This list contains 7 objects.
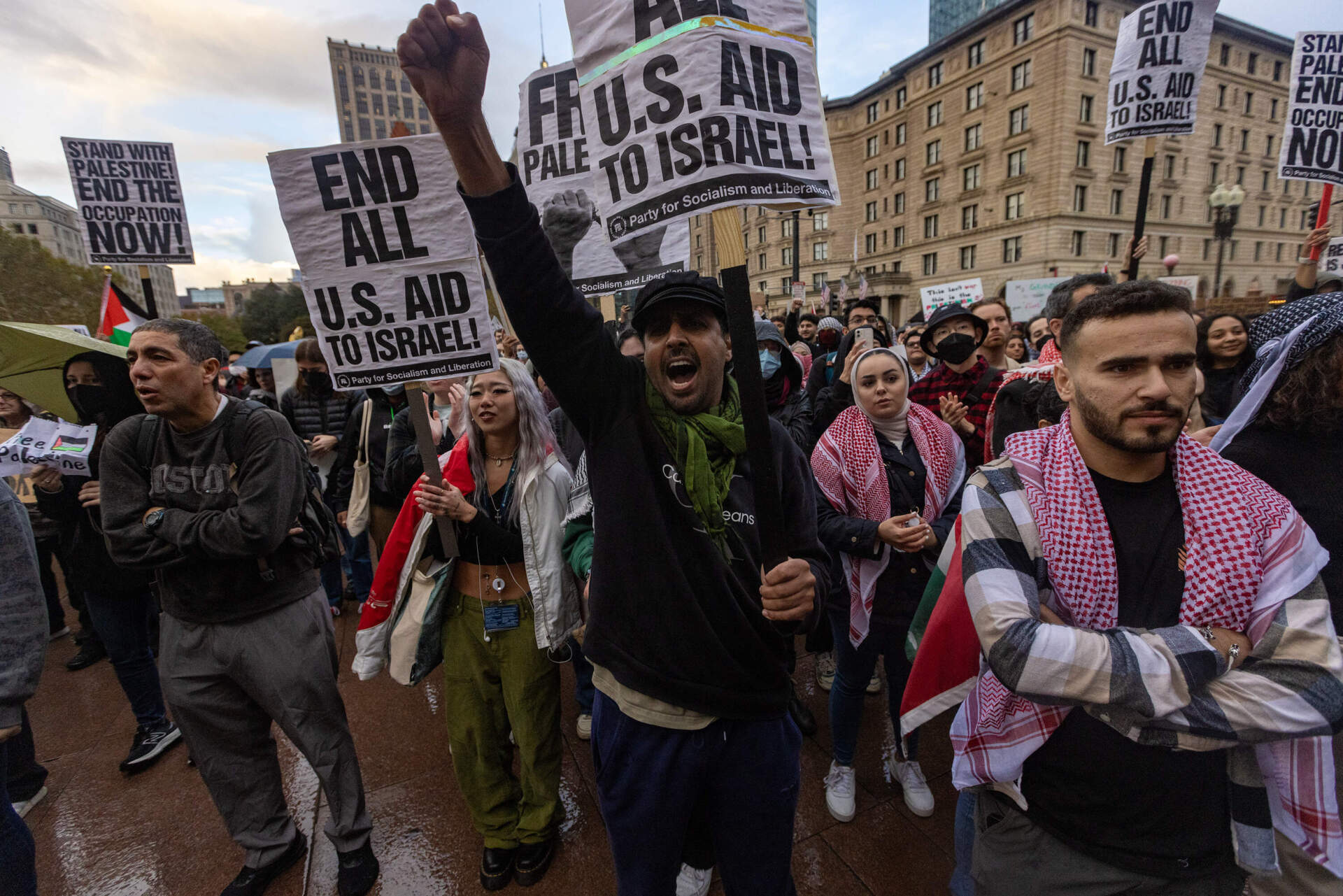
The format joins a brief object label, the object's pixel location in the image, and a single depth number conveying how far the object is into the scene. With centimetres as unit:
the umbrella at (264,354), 796
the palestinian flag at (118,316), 475
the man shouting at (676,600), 161
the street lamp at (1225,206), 1570
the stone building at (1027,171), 3484
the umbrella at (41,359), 279
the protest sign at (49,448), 283
